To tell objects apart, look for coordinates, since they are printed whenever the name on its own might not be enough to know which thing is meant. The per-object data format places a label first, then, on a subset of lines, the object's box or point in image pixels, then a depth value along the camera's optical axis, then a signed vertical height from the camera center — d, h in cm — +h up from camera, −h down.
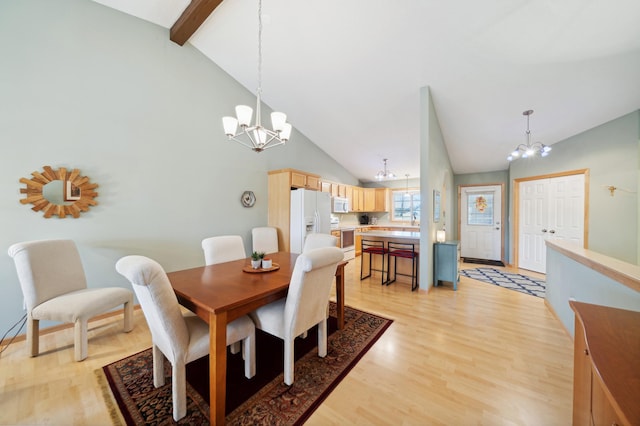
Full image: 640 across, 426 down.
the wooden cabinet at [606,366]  56 -44
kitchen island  391 -49
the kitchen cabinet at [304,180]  436 +64
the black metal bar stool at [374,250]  409 -68
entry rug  375 -124
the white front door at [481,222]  598 -26
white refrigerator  423 -8
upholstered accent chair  195 -76
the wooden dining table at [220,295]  132 -54
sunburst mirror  231 +20
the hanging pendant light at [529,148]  370 +121
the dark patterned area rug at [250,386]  143 -126
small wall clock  410 +23
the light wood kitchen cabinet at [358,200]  677 +37
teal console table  367 -81
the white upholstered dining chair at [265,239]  409 -48
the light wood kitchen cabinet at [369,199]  722 +41
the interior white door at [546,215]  414 -5
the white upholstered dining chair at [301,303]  155 -68
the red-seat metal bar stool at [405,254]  383 -71
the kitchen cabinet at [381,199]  724 +41
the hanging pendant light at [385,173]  592 +107
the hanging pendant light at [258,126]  208 +81
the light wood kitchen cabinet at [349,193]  641 +52
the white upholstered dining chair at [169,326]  122 -69
